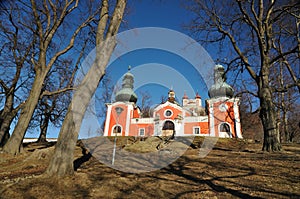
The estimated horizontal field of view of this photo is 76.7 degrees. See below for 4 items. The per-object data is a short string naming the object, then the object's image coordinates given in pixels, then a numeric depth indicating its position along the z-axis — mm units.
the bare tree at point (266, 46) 8398
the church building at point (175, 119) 26859
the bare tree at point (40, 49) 8523
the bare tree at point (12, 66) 10352
